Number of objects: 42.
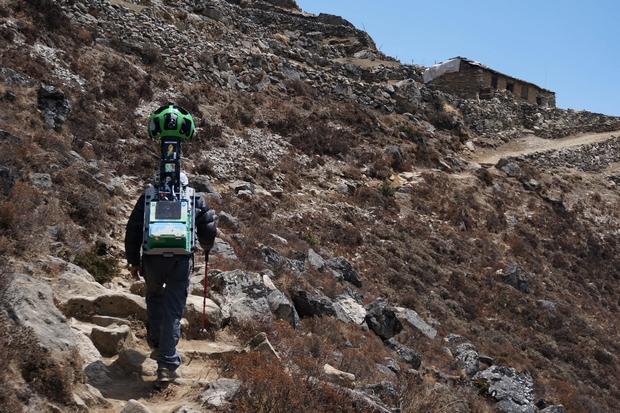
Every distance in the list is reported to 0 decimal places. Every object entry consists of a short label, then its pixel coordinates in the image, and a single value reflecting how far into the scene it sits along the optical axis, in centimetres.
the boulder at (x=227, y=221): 1418
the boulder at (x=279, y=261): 1268
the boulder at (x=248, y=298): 856
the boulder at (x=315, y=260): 1475
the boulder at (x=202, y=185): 1647
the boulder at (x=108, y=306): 704
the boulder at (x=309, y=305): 1092
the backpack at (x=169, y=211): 592
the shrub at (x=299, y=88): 2861
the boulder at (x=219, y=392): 545
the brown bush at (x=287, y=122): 2455
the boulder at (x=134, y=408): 500
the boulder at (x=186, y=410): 524
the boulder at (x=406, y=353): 1179
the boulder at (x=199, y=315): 771
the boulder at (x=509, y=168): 3145
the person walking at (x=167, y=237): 595
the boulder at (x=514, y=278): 2117
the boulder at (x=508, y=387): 1189
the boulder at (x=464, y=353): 1341
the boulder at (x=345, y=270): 1556
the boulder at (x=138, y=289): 841
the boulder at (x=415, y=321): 1435
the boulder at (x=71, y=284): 723
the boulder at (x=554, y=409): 1220
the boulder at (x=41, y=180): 1074
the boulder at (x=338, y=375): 726
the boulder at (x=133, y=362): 616
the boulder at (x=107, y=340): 646
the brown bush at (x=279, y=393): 545
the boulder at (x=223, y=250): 1114
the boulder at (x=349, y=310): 1180
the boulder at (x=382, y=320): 1266
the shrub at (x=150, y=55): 2386
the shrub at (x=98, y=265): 878
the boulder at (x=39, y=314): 539
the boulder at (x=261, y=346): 700
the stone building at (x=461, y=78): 4075
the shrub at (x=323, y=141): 2423
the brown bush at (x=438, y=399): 733
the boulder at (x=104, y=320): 699
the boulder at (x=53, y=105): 1567
